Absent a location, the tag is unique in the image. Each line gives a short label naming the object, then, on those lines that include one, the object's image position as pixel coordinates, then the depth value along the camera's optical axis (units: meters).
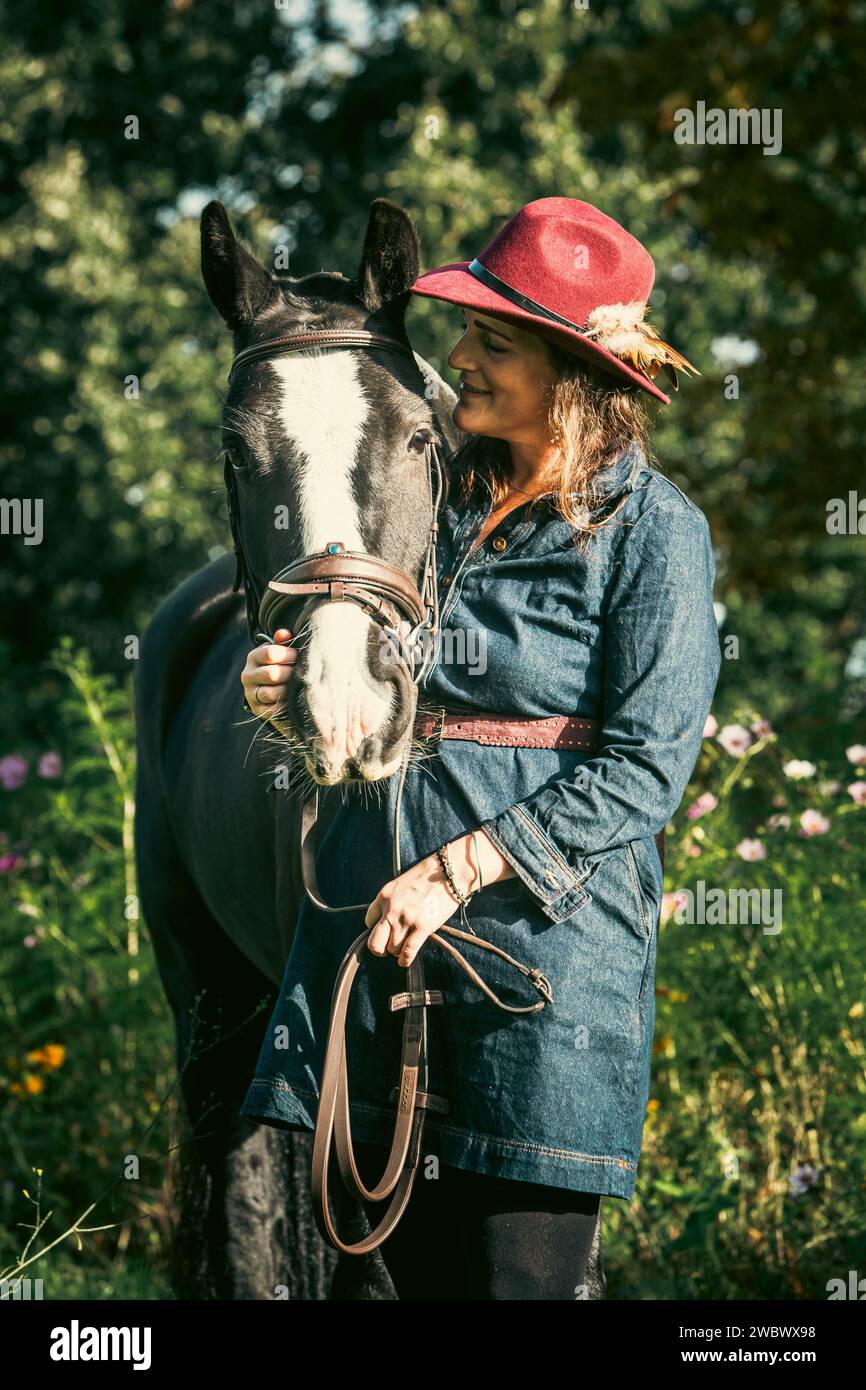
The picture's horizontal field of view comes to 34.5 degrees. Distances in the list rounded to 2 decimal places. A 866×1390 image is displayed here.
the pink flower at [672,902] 3.74
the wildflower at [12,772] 5.63
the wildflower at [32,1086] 4.32
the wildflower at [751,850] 3.72
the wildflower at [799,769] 3.74
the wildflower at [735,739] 3.84
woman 2.01
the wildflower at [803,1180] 3.27
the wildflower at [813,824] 3.70
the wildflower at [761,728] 3.87
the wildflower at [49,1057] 4.39
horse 2.06
